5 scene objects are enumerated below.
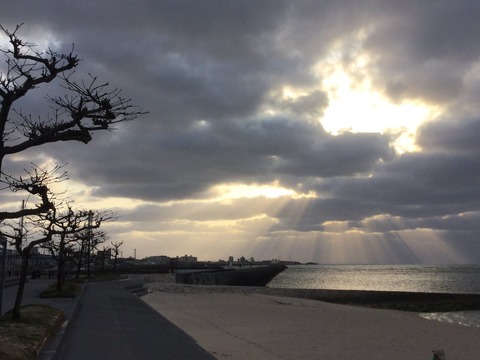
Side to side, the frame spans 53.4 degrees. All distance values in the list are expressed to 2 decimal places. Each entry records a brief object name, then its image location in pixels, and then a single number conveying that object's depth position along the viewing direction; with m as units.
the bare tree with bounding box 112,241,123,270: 94.19
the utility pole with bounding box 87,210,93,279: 34.23
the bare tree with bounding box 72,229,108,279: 56.83
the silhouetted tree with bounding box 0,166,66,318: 9.46
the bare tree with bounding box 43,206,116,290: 25.50
